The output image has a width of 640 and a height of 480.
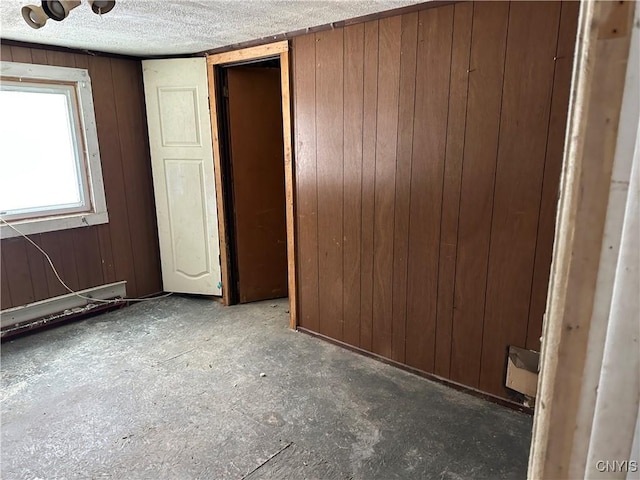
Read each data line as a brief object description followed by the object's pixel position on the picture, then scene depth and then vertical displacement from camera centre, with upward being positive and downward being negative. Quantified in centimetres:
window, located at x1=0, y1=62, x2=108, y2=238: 312 +10
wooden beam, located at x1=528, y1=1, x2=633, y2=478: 38 -6
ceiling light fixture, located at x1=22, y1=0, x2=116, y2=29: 174 +65
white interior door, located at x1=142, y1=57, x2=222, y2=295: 363 -8
